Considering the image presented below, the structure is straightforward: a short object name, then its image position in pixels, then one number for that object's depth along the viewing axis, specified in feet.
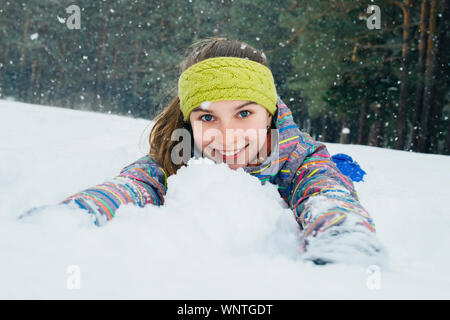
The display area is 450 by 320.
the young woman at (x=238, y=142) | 4.67
